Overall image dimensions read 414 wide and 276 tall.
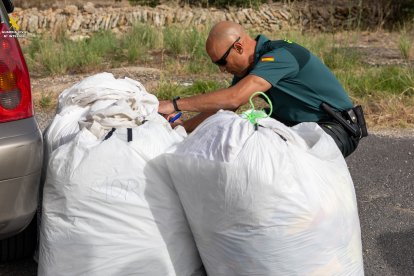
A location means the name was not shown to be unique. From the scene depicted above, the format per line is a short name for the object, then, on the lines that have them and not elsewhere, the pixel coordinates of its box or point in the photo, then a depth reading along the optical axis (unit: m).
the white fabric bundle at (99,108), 2.90
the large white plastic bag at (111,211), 2.66
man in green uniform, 3.44
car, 2.61
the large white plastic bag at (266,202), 2.48
